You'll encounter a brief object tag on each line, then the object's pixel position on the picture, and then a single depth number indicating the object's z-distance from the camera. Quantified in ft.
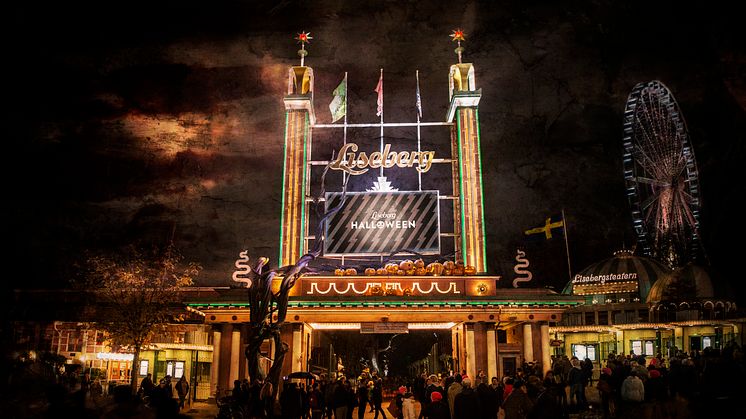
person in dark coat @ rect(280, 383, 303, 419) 54.19
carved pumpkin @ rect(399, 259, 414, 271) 102.01
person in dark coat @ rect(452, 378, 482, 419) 38.40
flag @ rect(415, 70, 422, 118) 121.19
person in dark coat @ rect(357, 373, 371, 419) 67.31
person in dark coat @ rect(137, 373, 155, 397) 66.70
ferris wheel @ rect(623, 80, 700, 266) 131.03
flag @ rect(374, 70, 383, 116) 121.90
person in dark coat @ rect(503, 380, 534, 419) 37.35
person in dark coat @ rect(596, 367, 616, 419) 55.39
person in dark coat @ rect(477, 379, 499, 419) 44.88
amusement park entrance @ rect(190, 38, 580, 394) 99.04
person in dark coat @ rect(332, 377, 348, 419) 61.36
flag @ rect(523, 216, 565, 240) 113.29
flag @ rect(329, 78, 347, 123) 121.60
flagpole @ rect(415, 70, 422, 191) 121.12
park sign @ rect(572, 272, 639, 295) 180.96
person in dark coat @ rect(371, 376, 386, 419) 68.90
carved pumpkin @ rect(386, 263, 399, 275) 101.45
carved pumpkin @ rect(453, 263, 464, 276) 101.76
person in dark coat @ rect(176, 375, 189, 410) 82.70
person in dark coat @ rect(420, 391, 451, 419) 37.04
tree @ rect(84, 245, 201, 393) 114.73
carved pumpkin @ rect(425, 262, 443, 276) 101.34
